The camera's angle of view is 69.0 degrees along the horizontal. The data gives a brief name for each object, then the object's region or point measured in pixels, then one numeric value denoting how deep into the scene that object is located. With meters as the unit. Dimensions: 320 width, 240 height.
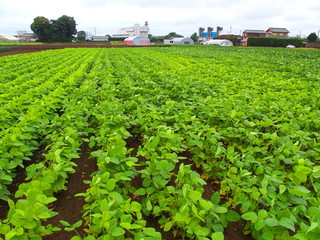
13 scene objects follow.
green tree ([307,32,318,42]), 60.06
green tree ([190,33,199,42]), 103.12
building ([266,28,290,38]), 86.44
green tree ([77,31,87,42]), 97.14
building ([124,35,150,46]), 67.25
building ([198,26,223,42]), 123.50
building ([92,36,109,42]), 93.51
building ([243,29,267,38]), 83.94
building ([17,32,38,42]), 84.20
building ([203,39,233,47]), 62.72
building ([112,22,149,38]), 98.00
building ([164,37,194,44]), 79.62
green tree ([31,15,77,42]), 59.12
